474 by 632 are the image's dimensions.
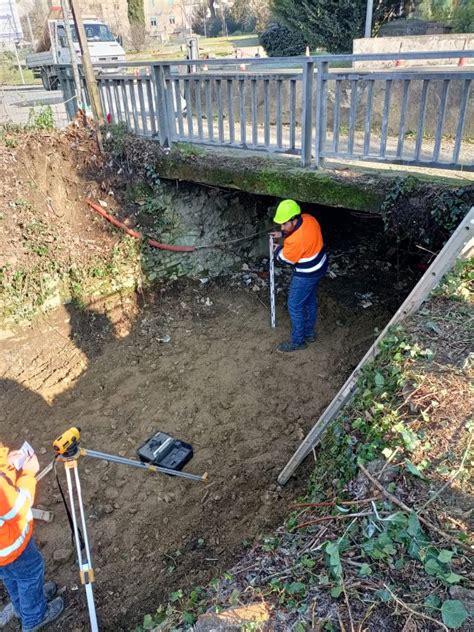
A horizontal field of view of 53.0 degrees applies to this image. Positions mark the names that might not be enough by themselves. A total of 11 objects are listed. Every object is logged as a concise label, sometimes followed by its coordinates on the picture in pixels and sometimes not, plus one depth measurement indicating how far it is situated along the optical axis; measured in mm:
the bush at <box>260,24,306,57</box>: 17453
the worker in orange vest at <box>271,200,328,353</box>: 5746
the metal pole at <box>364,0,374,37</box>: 11689
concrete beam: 5496
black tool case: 4273
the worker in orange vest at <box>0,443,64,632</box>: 2996
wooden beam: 3893
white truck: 16062
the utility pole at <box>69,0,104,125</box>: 6648
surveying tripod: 2908
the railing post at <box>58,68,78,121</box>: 8445
